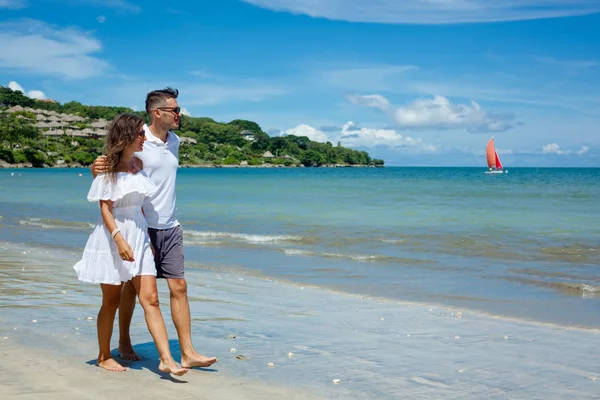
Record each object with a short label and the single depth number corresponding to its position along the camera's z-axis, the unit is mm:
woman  4734
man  5008
